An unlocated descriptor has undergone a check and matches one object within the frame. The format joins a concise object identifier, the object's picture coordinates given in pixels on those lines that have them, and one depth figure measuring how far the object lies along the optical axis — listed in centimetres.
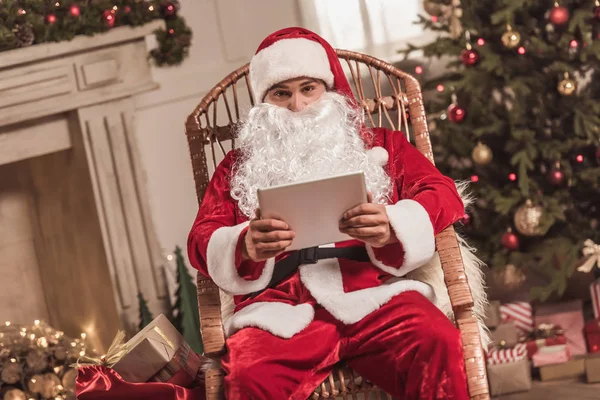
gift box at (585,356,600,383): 537
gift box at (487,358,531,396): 544
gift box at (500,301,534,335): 604
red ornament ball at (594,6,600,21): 538
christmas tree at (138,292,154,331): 630
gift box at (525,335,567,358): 569
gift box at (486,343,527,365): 552
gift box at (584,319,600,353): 575
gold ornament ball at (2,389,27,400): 554
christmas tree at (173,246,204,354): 622
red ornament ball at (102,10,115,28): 613
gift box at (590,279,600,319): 583
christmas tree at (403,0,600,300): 560
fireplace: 613
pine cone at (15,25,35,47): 588
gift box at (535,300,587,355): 581
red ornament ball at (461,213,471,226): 581
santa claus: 338
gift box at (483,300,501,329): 593
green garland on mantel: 581
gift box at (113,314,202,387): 388
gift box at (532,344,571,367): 558
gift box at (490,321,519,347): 575
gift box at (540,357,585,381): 552
